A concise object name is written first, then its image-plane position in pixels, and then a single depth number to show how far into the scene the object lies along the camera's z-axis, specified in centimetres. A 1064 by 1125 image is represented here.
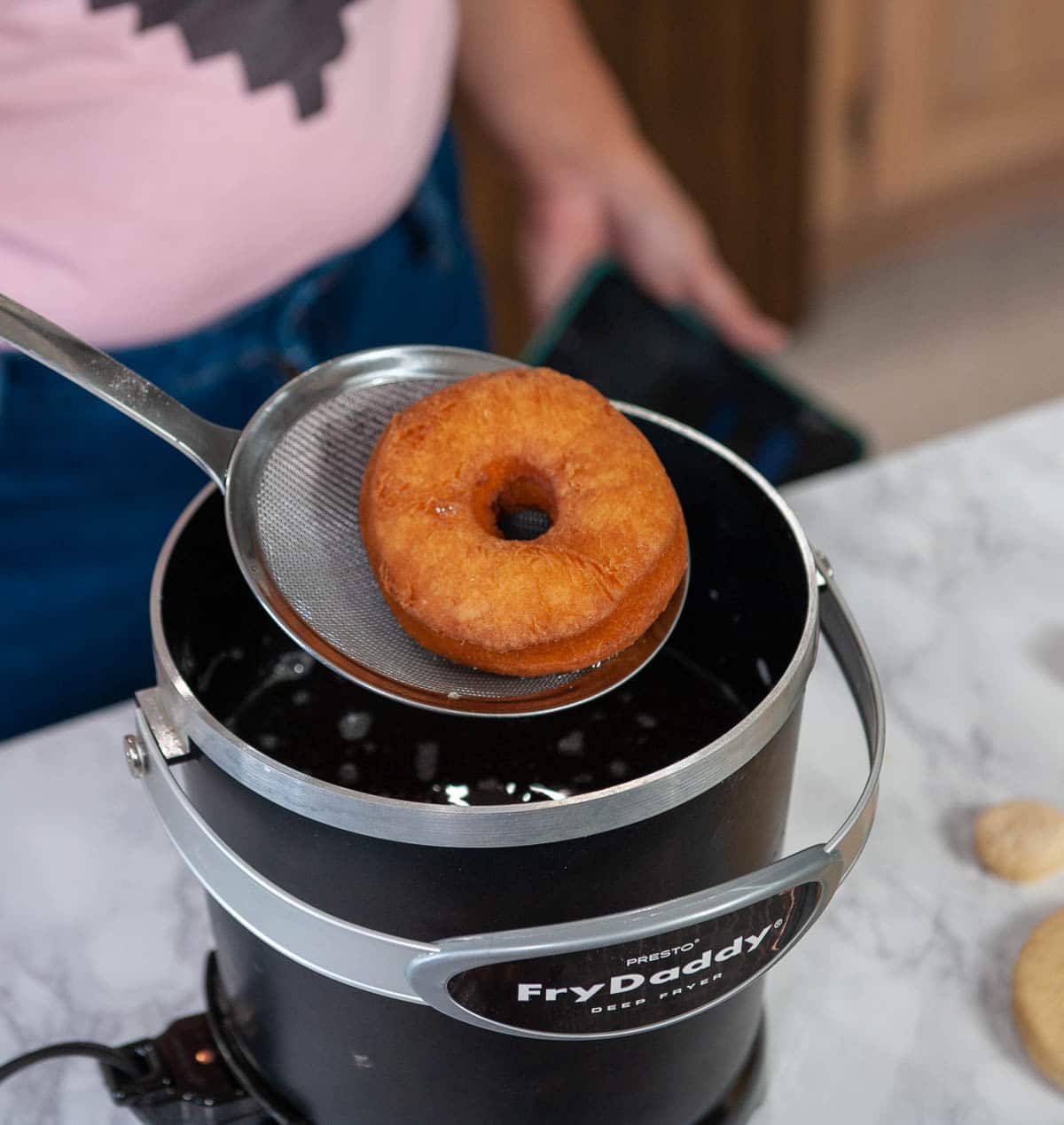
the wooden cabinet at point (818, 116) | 200
